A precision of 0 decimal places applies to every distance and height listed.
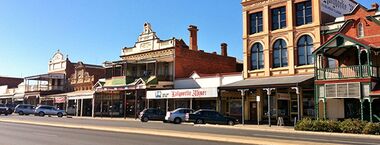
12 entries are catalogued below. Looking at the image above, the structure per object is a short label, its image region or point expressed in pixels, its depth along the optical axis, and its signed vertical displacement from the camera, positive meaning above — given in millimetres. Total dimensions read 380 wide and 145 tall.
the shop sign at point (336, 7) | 31691 +7348
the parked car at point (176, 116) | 34125 -1673
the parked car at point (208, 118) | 32000 -1714
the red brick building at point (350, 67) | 25797 +1900
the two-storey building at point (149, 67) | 43406 +3309
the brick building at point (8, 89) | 74012 +1264
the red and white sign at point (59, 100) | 57334 -593
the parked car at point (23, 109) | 53053 -1737
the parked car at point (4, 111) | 48981 -1839
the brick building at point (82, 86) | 54969 +1398
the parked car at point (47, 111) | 50250 -1887
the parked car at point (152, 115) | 36562 -1703
